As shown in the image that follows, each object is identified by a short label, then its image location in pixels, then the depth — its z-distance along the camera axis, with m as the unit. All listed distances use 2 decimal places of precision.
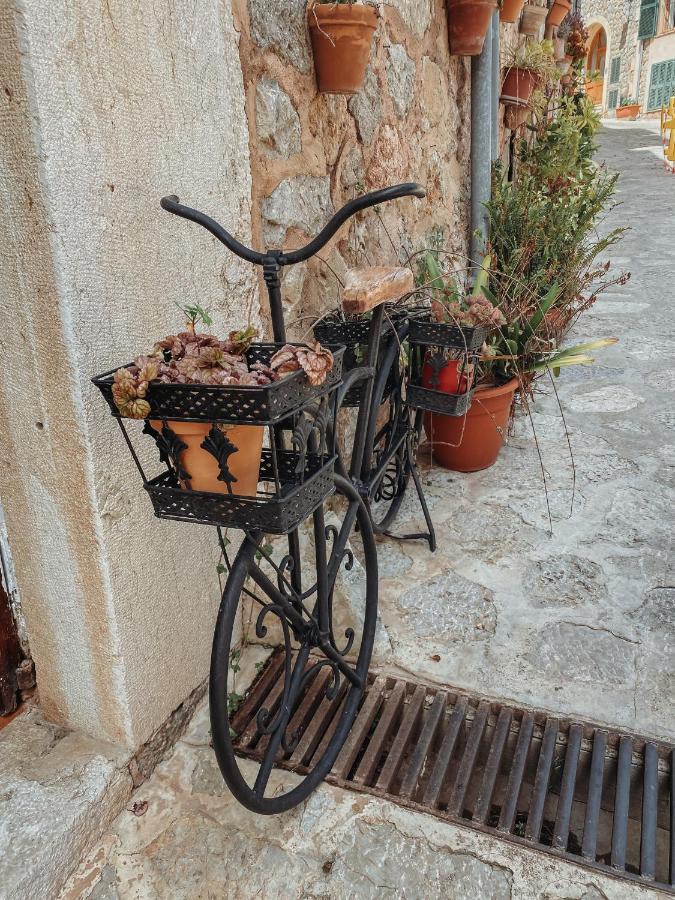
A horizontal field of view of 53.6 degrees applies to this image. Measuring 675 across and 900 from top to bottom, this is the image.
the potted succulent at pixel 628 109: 23.12
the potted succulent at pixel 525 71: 4.46
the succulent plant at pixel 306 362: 1.04
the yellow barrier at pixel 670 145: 10.81
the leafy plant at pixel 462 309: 2.16
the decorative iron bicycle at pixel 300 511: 1.05
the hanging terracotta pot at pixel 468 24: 3.22
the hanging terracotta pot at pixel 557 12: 5.93
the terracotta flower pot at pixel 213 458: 1.05
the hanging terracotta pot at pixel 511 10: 4.05
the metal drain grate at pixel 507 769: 1.38
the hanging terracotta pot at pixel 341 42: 1.89
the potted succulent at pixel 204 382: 1.00
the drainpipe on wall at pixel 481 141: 3.67
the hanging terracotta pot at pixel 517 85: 4.45
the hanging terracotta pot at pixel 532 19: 5.12
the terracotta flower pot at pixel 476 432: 2.73
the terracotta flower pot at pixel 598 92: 26.04
